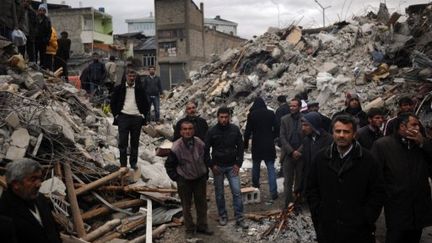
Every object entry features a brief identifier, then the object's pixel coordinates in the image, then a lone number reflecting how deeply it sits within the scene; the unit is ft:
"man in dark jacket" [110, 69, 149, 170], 26.58
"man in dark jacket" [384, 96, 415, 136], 21.32
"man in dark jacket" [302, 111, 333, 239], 21.57
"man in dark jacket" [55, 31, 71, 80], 44.88
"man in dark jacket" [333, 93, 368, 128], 25.88
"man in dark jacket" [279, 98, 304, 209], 24.25
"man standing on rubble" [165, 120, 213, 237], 21.24
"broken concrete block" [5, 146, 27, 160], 22.65
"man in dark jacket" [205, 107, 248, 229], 22.59
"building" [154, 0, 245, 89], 145.48
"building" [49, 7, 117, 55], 156.35
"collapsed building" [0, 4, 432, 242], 22.54
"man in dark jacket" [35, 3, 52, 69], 39.91
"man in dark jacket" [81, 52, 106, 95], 45.27
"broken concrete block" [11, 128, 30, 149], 23.35
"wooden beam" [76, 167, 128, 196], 23.25
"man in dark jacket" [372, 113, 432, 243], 15.15
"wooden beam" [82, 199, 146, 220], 22.49
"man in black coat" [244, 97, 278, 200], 26.99
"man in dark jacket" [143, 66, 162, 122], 48.55
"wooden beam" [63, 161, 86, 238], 20.53
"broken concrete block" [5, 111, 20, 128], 24.23
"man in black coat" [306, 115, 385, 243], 12.54
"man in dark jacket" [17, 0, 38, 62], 37.78
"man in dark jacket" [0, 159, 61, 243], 10.47
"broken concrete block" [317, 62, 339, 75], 56.08
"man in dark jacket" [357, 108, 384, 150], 20.42
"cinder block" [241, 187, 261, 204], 27.30
